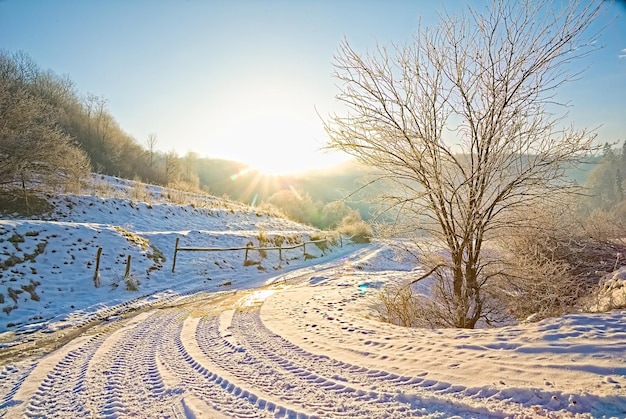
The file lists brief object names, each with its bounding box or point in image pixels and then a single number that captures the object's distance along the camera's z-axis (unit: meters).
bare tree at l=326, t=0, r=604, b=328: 5.76
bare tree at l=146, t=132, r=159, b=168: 53.54
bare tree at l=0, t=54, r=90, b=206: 14.86
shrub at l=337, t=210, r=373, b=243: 35.88
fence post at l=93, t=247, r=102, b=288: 10.22
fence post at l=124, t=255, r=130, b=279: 11.15
